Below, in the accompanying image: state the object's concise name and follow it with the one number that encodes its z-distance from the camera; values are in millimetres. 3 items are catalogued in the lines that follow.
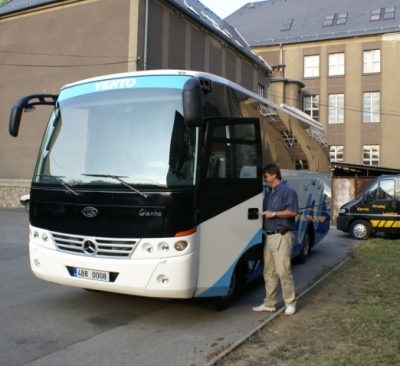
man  6312
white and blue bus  5504
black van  16000
